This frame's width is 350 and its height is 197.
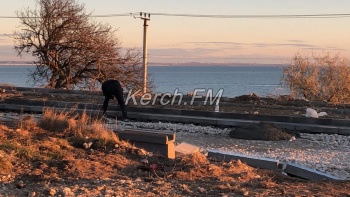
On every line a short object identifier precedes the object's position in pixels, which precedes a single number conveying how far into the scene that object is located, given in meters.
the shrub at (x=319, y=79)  34.44
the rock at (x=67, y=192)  6.04
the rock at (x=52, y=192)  6.04
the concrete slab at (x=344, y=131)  15.21
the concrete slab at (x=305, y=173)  9.16
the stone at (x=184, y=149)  10.41
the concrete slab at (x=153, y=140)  9.57
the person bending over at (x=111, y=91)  16.89
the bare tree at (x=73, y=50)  34.09
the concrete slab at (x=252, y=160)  9.88
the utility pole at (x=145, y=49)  32.25
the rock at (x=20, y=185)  6.37
